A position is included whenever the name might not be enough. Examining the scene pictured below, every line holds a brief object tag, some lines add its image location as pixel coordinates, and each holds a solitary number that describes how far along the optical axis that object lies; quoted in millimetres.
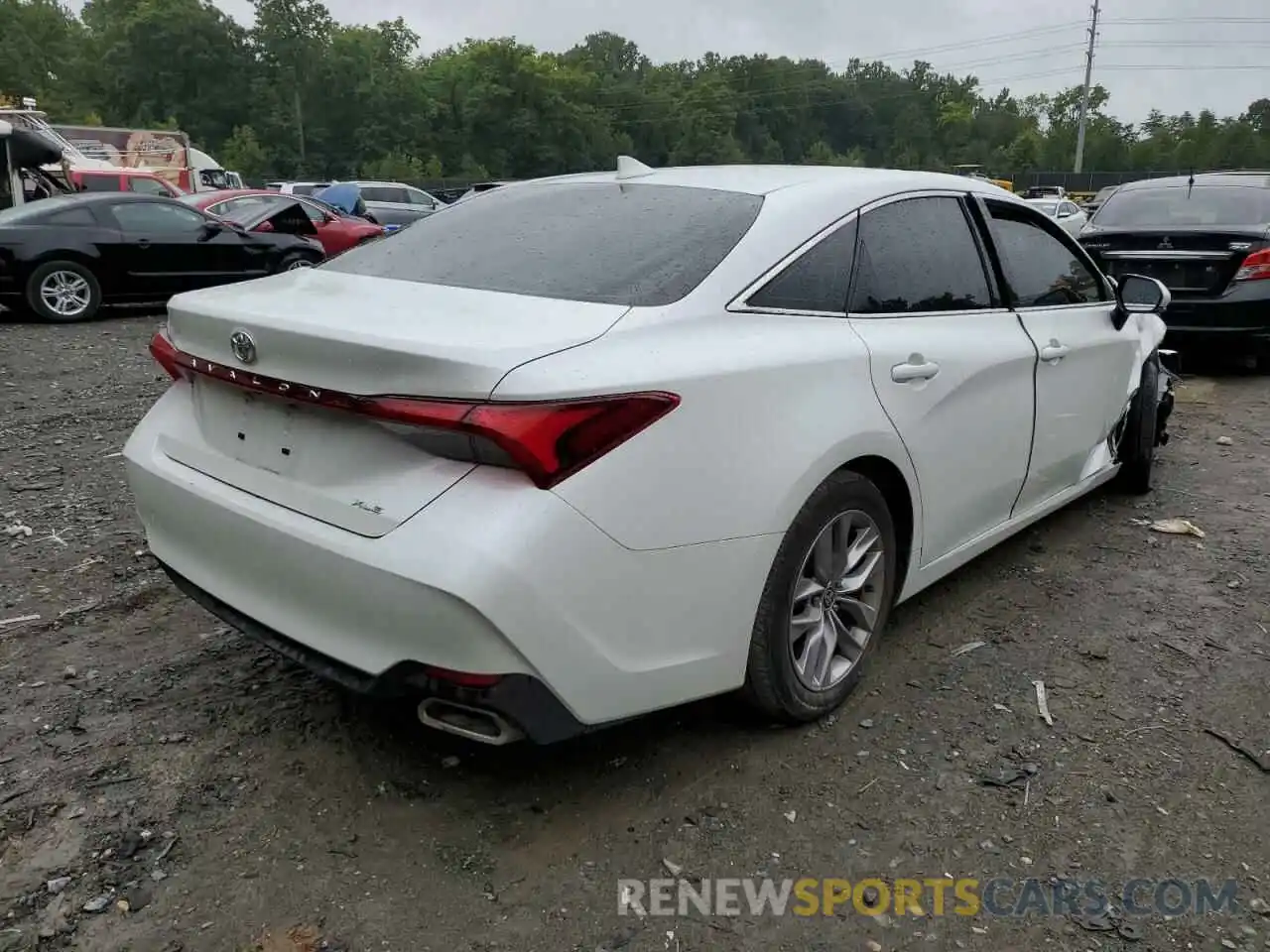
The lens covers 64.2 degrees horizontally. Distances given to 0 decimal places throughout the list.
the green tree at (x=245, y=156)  62469
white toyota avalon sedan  2055
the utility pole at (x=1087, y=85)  60938
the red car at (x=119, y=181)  18359
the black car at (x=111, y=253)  9984
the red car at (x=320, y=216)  14992
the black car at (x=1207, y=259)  7453
